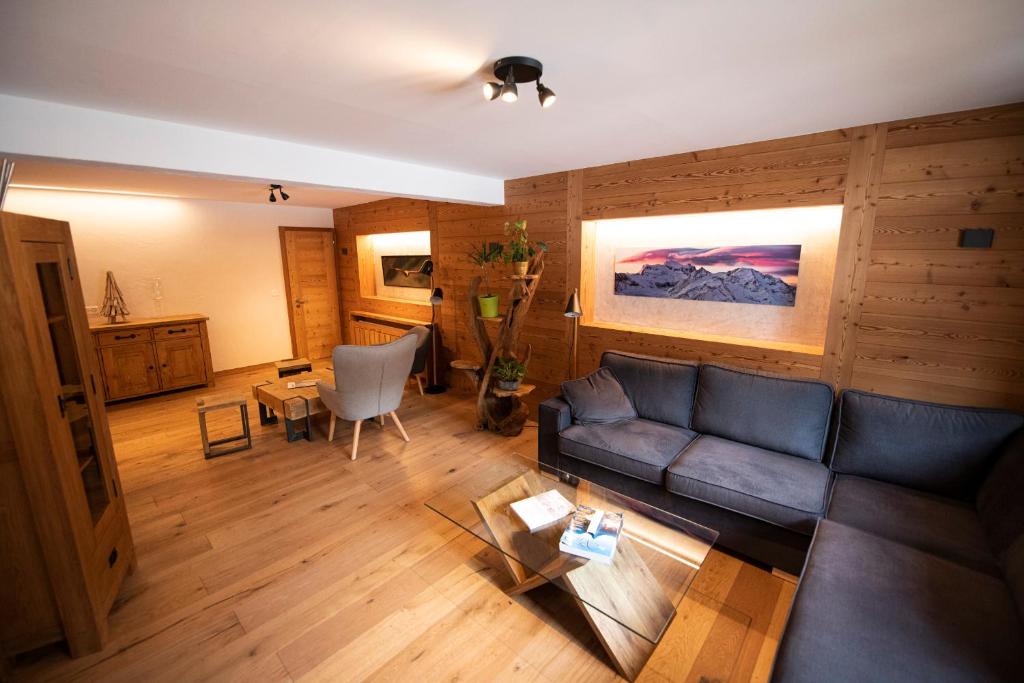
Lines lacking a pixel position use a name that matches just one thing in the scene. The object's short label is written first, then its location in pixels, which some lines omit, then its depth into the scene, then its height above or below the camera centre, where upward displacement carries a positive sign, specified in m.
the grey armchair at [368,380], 3.17 -0.92
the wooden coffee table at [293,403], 3.51 -1.18
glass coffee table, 1.61 -1.27
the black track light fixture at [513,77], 1.54 +0.69
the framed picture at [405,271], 5.45 -0.12
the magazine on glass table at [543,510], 1.99 -1.21
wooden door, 6.15 -0.40
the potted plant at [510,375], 3.61 -0.97
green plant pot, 3.84 -0.40
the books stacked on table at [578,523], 1.81 -1.21
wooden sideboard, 4.42 -0.98
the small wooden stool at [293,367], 4.30 -1.05
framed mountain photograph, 2.84 -0.11
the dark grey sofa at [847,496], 1.32 -1.16
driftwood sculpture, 3.62 -0.85
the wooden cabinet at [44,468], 1.51 -0.76
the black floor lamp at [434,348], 5.04 -1.03
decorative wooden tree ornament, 4.64 -0.41
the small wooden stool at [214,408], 3.35 -1.16
